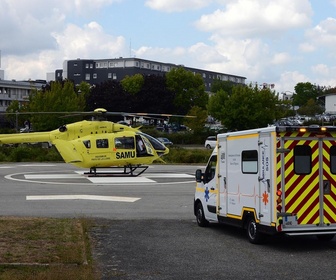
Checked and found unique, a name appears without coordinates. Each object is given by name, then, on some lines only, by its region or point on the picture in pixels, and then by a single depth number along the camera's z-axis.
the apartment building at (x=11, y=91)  139.88
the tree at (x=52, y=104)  75.81
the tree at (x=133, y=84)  113.75
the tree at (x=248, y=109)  77.12
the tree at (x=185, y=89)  112.56
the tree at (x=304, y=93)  150.75
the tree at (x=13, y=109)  108.83
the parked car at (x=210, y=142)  67.19
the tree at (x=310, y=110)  113.21
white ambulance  12.52
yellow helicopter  32.84
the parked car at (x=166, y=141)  67.00
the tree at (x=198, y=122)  81.19
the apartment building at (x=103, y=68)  157.25
